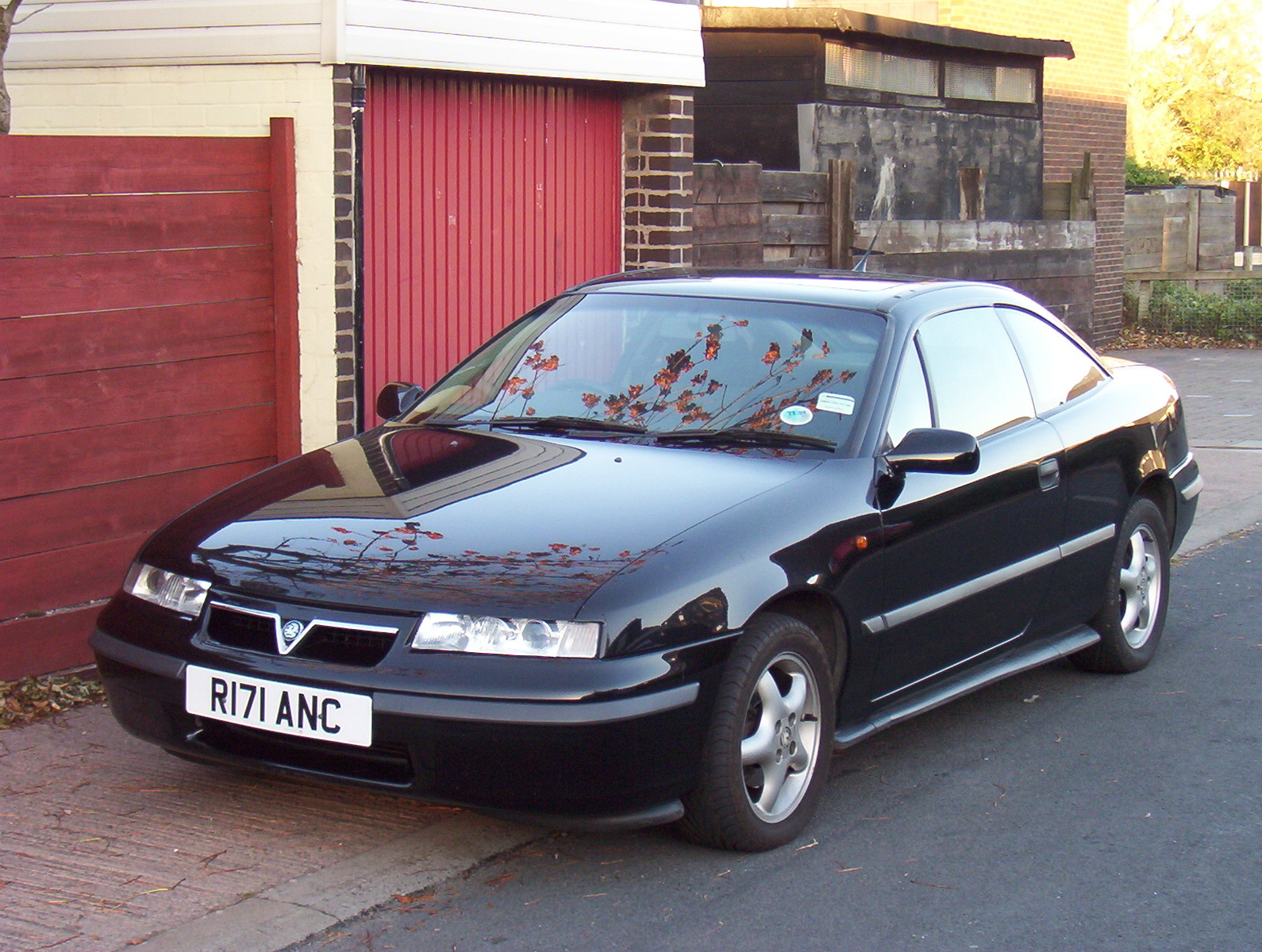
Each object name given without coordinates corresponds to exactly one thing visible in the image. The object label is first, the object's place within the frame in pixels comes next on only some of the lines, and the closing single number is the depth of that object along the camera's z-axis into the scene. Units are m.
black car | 4.05
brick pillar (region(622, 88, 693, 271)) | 9.38
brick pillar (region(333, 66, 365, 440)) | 7.29
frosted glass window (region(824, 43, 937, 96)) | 14.28
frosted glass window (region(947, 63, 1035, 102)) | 15.84
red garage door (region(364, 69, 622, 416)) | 7.93
